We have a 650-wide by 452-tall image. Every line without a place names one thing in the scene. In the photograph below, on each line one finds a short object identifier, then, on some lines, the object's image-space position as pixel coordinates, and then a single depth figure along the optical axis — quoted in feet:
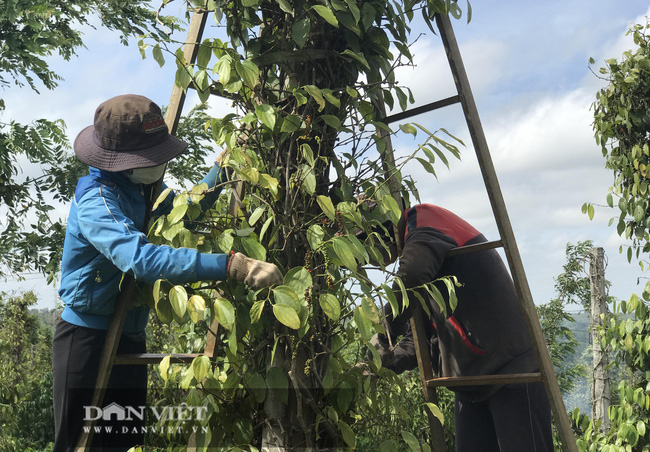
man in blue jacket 6.86
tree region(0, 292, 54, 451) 14.55
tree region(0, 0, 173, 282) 19.49
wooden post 24.39
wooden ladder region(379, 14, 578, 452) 7.73
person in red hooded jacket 8.32
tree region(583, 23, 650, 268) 11.57
